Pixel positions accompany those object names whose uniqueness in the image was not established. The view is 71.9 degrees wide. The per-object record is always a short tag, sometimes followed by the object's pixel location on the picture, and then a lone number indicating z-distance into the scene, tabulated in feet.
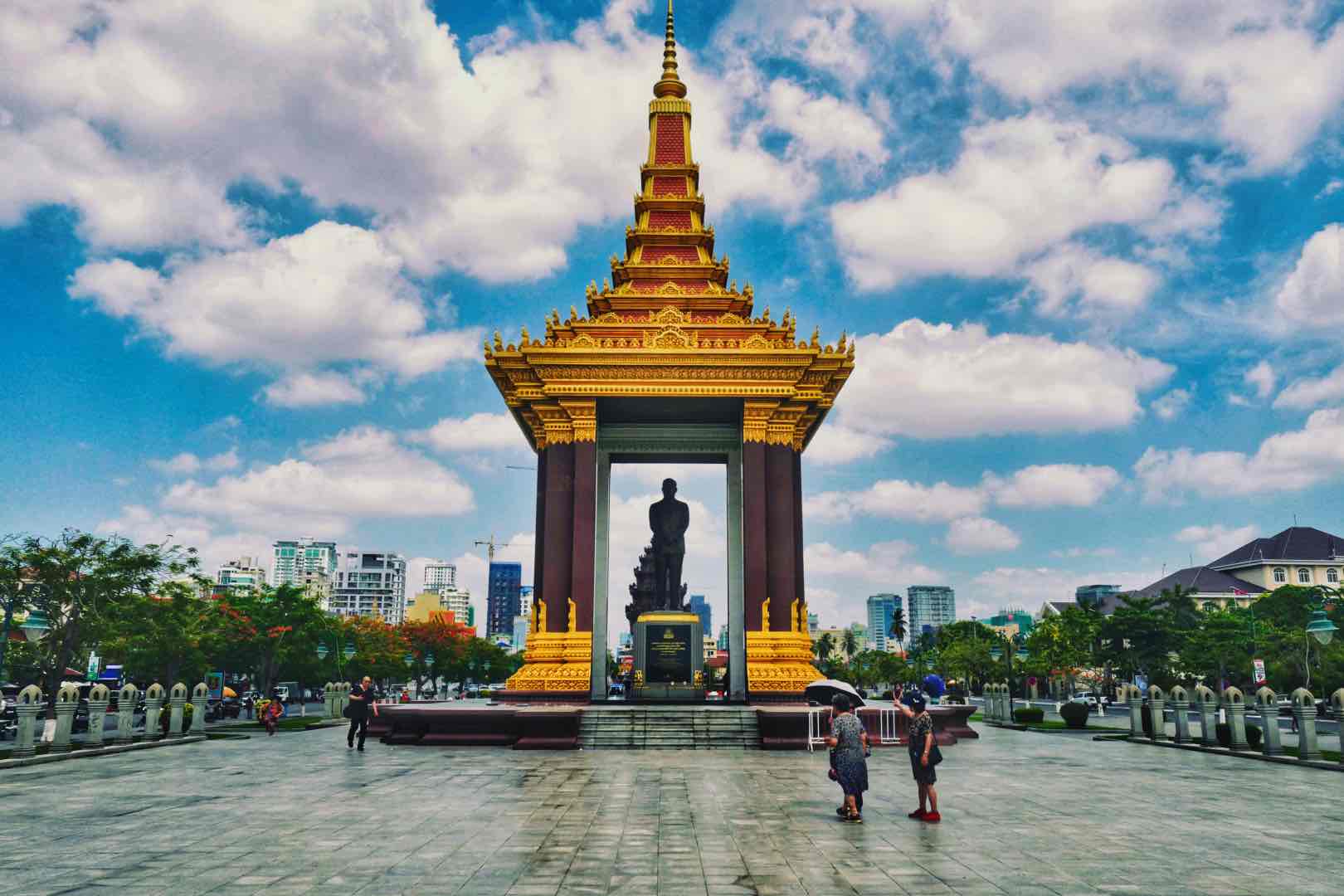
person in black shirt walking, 81.20
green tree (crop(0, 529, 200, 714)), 147.02
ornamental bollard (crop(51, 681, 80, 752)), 75.31
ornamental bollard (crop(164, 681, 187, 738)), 94.63
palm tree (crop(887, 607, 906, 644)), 430.61
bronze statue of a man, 121.60
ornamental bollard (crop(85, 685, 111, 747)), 80.88
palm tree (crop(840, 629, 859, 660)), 560.49
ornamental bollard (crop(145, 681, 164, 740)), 90.07
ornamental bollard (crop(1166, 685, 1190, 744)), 89.67
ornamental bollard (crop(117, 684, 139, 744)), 84.23
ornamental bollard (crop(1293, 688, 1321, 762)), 72.54
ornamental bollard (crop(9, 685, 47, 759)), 71.00
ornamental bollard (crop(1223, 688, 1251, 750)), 82.28
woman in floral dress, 43.65
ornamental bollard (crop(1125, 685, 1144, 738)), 99.86
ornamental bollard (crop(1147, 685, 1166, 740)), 95.81
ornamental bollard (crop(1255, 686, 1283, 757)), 77.30
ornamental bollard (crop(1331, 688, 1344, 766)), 69.46
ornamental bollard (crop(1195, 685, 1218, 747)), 86.89
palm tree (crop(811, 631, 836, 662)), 487.61
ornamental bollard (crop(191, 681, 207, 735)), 99.96
